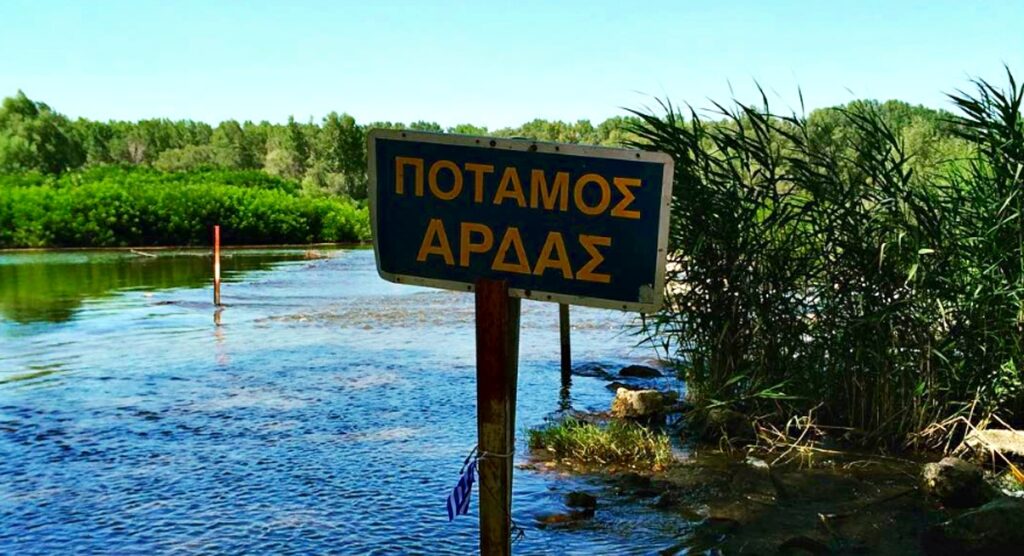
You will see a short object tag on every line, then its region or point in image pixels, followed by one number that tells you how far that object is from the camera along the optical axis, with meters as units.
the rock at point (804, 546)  6.77
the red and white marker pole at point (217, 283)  23.53
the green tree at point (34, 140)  90.00
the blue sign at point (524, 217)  3.47
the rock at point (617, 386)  13.29
